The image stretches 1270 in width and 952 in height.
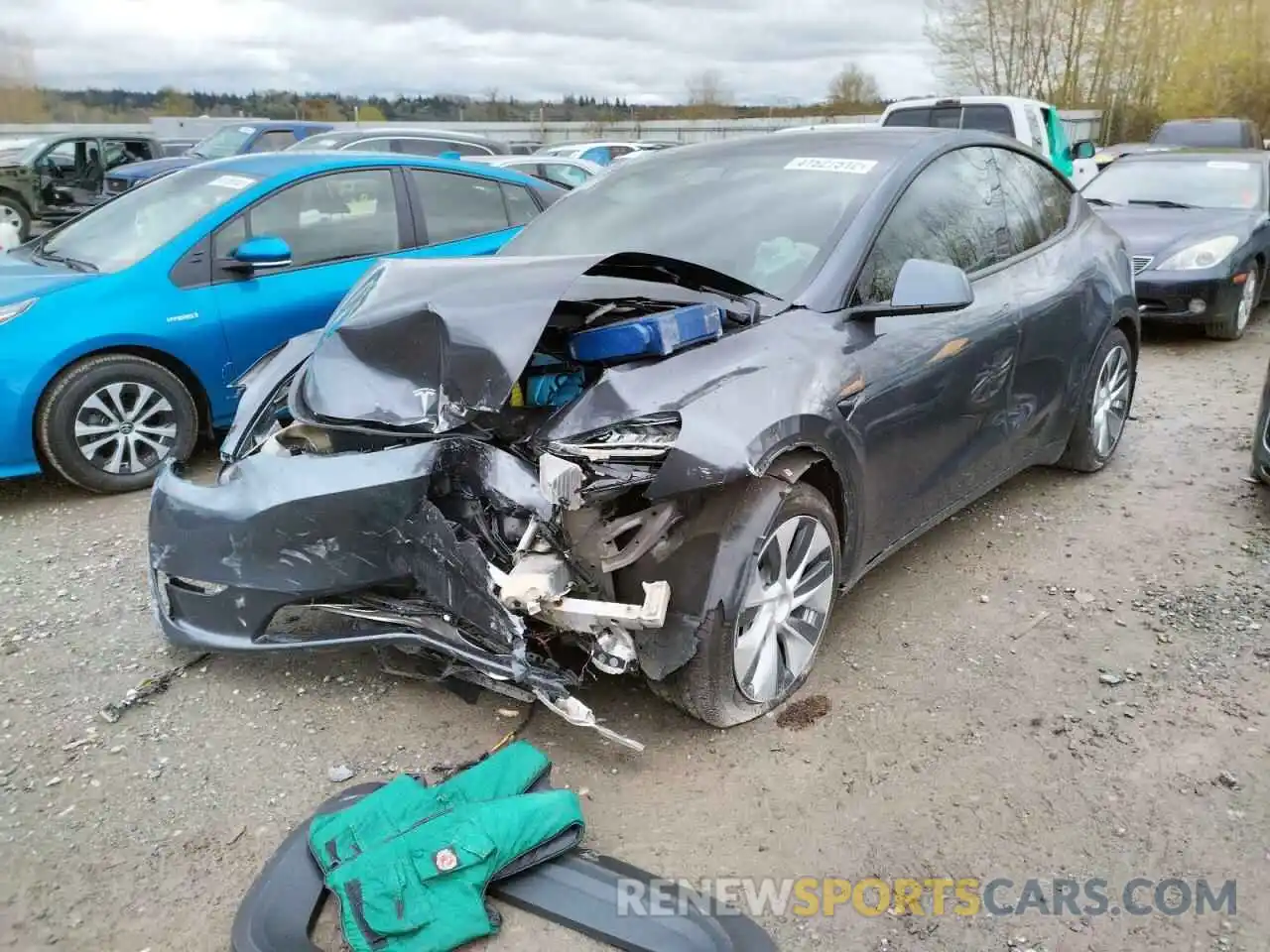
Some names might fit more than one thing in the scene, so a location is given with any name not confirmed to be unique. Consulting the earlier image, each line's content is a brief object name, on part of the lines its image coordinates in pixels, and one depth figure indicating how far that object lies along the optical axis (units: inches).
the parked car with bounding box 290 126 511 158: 454.6
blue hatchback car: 174.6
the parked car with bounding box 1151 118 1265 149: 579.8
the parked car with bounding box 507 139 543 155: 640.1
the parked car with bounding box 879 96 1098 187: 407.5
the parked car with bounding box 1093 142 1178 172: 558.6
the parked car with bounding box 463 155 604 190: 451.5
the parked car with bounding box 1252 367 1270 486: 170.2
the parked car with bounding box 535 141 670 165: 678.5
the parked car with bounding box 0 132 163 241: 520.7
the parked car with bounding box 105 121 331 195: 521.3
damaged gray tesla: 99.3
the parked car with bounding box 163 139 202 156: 721.0
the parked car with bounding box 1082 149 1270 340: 293.0
